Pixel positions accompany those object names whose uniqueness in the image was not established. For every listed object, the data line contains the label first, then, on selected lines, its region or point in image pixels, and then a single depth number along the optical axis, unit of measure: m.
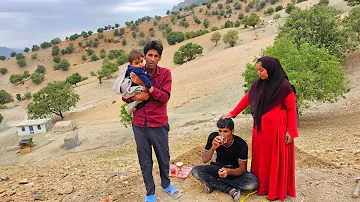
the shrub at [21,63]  70.07
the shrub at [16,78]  57.23
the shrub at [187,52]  42.97
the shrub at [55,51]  75.75
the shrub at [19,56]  72.31
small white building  23.78
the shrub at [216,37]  50.94
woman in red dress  3.43
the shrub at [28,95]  44.08
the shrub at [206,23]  77.78
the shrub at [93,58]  71.62
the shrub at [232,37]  45.91
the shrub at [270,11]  63.61
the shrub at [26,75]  60.14
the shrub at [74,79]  47.19
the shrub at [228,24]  63.31
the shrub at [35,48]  79.75
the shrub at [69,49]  76.94
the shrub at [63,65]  62.31
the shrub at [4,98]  41.11
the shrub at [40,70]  63.81
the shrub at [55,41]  86.32
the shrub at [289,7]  52.47
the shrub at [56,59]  71.56
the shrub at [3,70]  65.56
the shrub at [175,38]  61.56
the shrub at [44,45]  82.56
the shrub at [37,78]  55.44
